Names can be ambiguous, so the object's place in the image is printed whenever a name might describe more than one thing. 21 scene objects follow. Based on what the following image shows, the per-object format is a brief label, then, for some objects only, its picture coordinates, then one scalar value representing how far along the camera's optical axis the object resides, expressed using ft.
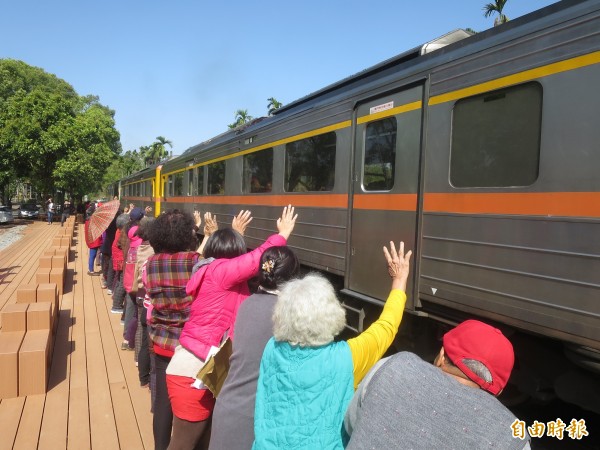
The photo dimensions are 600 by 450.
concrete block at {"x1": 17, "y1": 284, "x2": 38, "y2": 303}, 20.11
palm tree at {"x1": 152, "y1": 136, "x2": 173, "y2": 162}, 225.56
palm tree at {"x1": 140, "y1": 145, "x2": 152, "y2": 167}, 237.78
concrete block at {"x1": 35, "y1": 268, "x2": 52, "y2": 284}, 26.73
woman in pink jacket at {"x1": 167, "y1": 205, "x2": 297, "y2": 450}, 8.48
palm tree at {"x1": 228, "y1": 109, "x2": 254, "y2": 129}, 160.96
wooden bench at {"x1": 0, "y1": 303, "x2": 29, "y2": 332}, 15.94
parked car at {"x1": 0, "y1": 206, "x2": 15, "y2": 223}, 90.48
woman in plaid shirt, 9.50
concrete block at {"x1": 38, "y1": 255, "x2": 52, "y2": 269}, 29.63
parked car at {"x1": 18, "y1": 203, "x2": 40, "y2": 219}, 114.01
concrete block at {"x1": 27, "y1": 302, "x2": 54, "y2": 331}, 16.26
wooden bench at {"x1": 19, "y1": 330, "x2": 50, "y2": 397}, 13.76
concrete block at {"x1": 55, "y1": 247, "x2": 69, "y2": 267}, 33.63
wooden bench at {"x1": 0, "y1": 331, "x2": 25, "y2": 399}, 13.57
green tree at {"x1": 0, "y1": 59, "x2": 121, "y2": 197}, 89.86
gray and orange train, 9.05
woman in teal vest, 5.59
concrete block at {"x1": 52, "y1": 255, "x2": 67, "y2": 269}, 29.84
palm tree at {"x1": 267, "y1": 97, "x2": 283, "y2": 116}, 146.14
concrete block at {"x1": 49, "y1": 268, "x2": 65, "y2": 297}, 26.63
